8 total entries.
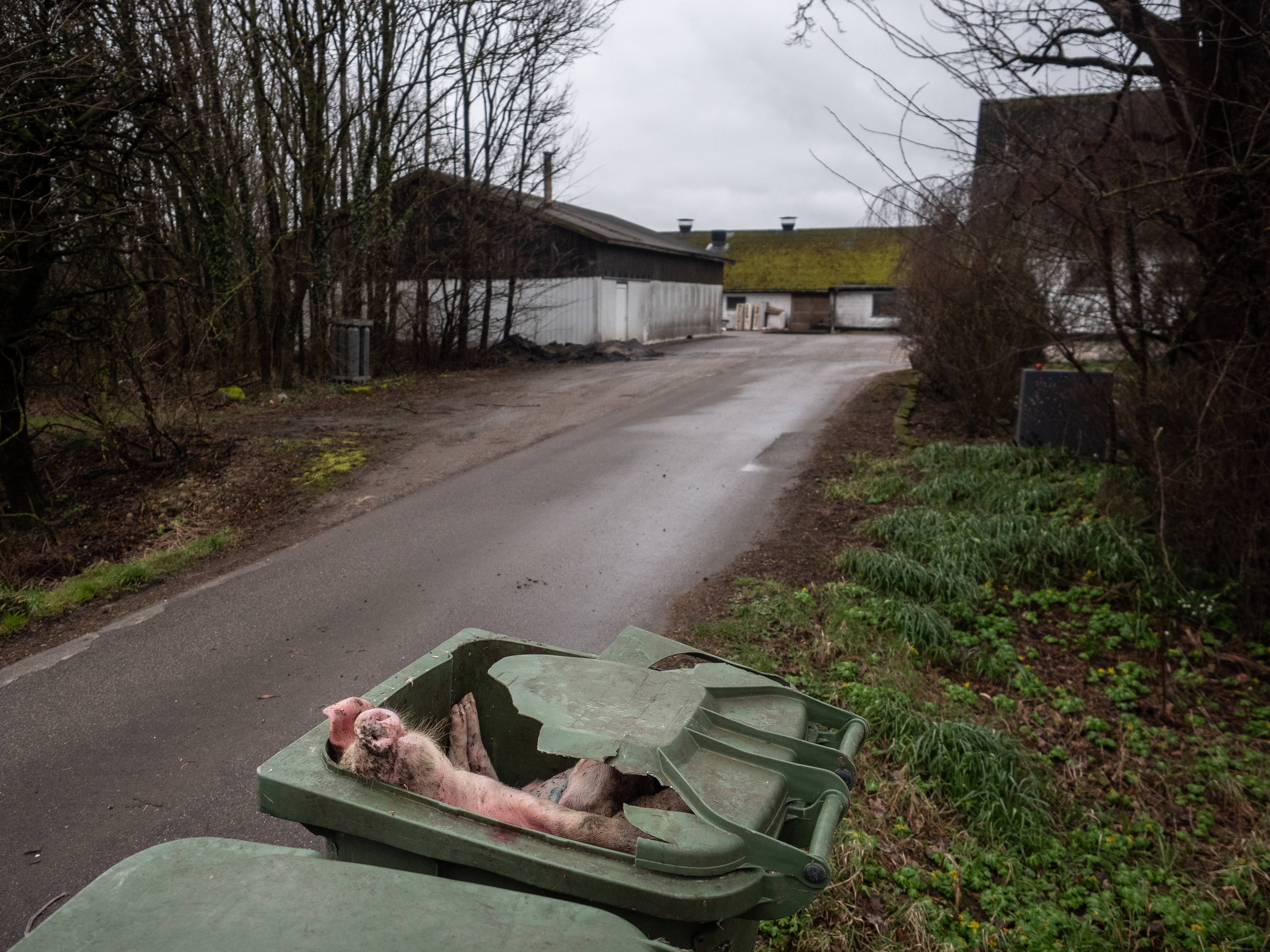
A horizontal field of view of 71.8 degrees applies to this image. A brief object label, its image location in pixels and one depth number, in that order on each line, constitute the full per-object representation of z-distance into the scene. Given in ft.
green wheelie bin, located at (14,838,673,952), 4.87
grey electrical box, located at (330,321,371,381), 54.90
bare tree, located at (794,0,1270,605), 18.44
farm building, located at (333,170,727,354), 64.75
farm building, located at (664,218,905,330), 145.48
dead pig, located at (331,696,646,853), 6.75
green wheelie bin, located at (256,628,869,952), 6.14
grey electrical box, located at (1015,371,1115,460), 31.63
